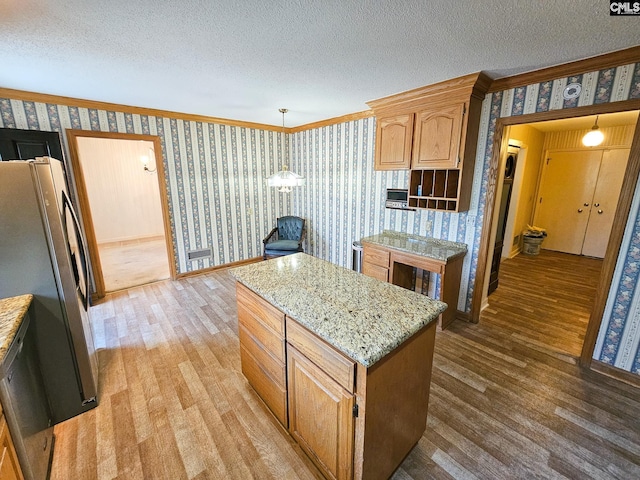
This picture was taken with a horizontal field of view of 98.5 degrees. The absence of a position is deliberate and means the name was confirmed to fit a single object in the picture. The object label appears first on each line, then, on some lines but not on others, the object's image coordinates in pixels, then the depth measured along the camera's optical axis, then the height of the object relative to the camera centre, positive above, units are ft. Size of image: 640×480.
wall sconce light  22.75 +1.88
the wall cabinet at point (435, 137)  8.75 +1.59
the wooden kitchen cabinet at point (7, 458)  3.49 -3.58
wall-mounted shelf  9.69 -0.22
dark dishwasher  4.00 -3.67
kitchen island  3.98 -2.89
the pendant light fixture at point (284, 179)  10.75 +0.14
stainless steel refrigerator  5.35 -1.82
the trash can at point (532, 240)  18.57 -3.74
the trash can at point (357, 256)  13.46 -3.55
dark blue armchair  14.87 -3.29
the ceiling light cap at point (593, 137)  13.15 +2.19
